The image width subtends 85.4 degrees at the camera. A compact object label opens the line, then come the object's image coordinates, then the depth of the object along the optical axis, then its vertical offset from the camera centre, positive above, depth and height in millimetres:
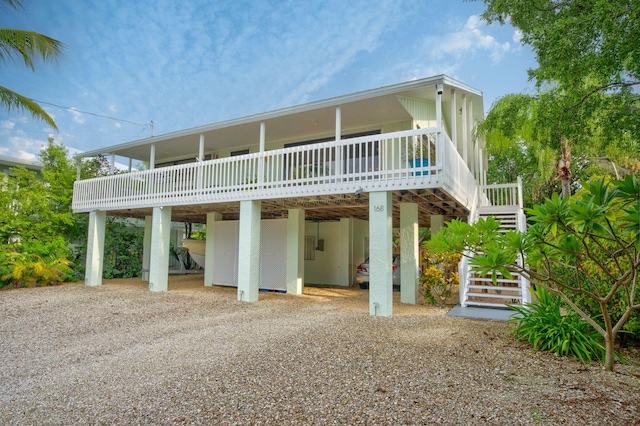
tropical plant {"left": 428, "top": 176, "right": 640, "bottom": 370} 2865 +112
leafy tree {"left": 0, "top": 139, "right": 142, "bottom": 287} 12719 +506
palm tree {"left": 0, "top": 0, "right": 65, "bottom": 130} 8953 +5147
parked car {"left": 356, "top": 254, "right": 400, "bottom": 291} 11773 -911
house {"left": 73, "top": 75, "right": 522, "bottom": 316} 7738 +1397
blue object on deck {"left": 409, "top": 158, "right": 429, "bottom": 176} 7398 +1880
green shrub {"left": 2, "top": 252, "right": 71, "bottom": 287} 12202 -995
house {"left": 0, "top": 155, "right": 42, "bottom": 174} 17553 +4089
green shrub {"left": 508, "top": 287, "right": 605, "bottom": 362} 4684 -1229
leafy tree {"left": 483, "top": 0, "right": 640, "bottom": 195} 5418 +3227
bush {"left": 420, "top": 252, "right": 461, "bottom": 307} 9008 -902
